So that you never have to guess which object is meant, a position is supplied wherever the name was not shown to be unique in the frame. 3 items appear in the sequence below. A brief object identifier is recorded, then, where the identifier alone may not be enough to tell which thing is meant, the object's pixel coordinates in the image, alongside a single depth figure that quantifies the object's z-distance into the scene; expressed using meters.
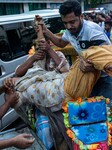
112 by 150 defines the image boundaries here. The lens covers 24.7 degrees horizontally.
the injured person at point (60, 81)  1.63
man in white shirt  2.02
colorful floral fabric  1.71
